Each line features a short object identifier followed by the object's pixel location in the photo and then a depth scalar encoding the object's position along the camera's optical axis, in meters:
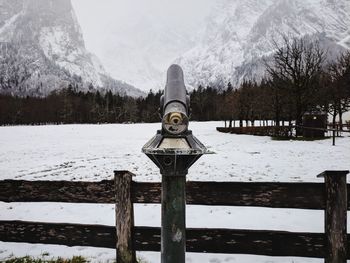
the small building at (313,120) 30.63
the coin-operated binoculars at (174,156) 2.72
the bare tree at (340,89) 35.56
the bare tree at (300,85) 30.11
